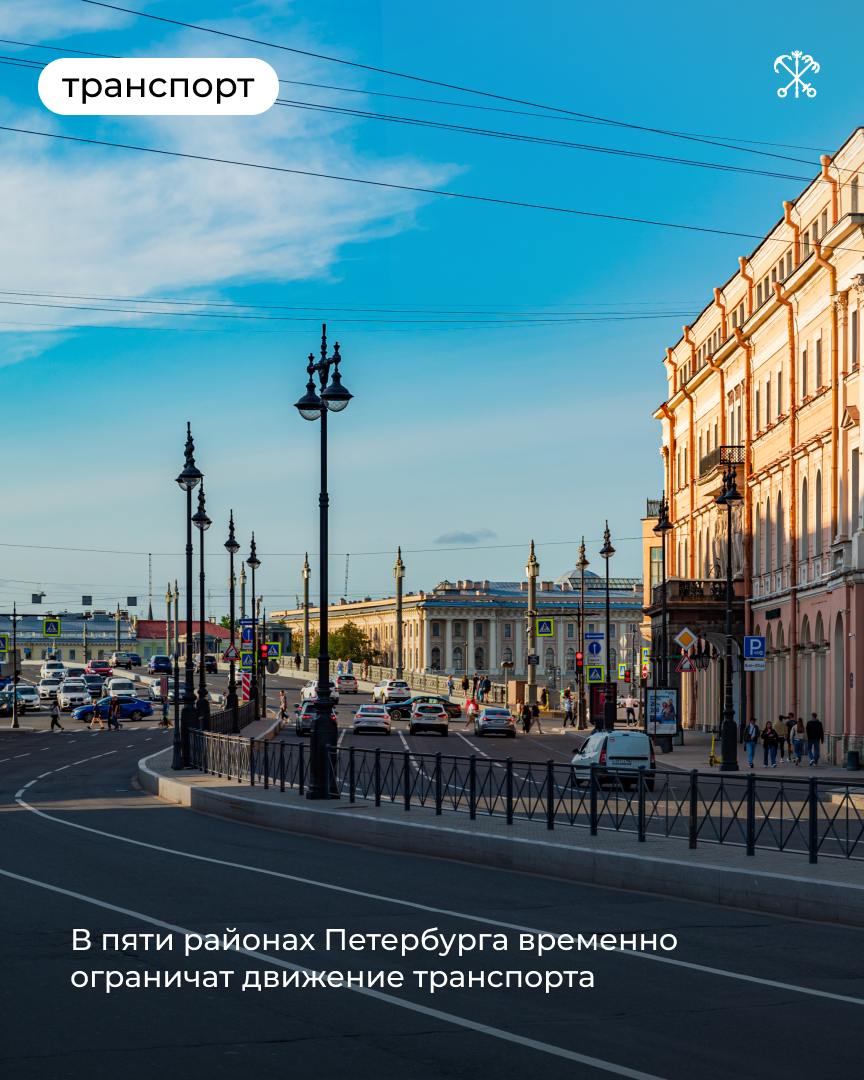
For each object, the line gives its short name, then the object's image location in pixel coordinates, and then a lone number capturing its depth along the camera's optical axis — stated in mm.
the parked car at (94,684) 113631
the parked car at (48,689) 115275
